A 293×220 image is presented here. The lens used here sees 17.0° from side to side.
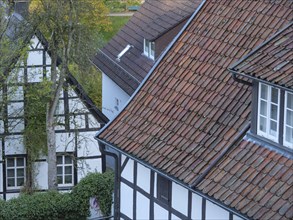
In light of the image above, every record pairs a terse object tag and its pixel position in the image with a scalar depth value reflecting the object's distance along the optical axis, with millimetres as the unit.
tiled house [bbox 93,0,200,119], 31438
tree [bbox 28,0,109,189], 27470
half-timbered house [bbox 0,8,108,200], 29547
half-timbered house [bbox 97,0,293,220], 16062
